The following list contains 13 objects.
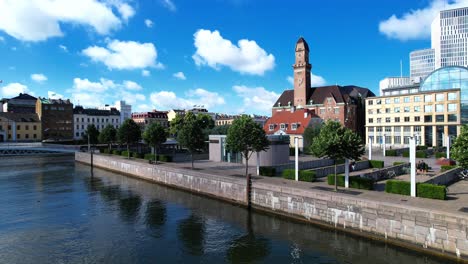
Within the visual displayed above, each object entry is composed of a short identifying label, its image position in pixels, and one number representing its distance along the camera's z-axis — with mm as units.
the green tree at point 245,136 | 36969
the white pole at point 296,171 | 33259
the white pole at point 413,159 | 24016
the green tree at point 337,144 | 27844
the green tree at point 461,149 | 25023
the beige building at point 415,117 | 85500
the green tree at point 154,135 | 55719
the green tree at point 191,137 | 45125
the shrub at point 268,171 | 36750
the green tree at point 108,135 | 79000
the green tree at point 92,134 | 91625
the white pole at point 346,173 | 28844
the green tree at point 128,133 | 68438
